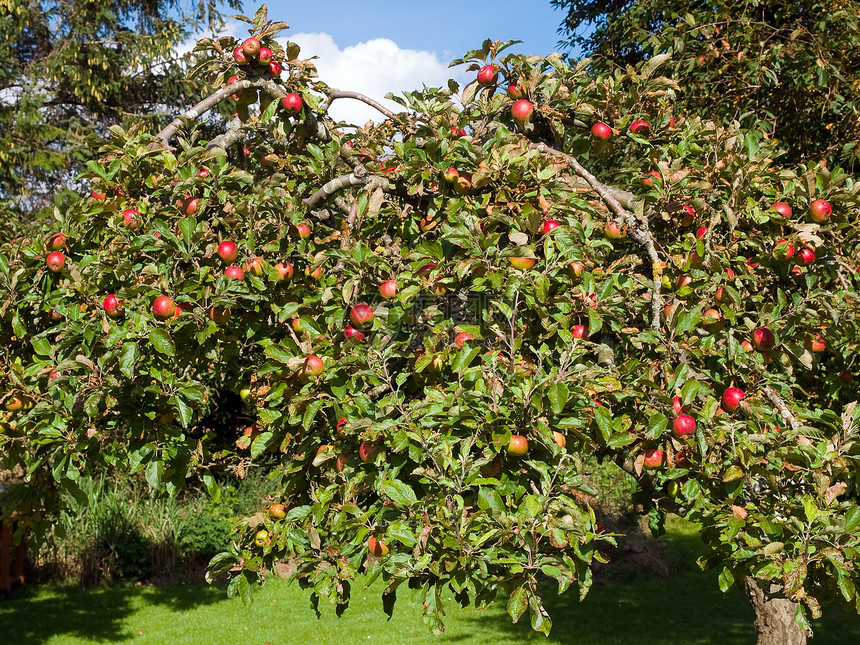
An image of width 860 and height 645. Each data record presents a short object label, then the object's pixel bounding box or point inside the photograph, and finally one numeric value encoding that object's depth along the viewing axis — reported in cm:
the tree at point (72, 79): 1168
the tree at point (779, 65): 612
